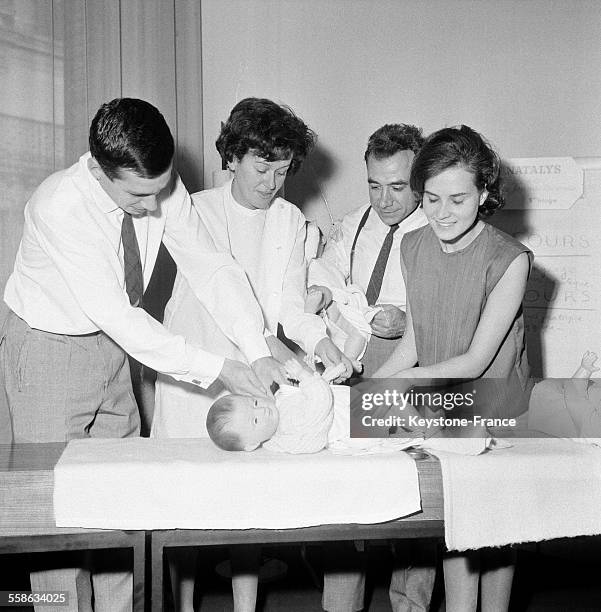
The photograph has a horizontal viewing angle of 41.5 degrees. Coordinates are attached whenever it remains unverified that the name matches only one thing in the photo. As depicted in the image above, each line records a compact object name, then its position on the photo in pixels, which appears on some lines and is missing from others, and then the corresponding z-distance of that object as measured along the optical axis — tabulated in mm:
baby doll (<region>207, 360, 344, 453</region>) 2092
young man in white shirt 2164
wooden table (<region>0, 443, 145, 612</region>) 1890
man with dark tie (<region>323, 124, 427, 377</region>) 2773
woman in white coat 2668
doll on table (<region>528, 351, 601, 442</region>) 2357
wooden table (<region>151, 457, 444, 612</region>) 1928
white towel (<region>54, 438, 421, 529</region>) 1899
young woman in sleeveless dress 2318
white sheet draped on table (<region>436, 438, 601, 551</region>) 1961
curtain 3445
